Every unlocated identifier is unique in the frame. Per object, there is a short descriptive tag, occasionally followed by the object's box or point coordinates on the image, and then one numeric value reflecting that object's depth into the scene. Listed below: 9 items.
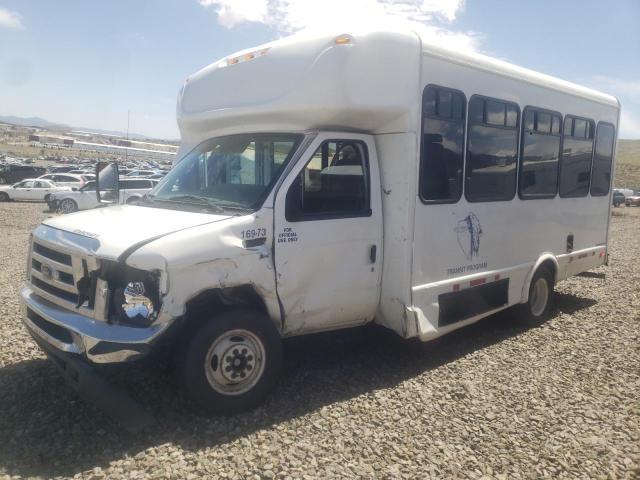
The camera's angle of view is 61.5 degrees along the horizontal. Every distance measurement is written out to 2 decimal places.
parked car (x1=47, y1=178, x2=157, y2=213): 24.33
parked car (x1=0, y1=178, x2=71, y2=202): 29.41
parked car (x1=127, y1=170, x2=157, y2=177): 33.78
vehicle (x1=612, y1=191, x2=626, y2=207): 43.50
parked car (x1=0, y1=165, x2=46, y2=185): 40.50
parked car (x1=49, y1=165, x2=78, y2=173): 44.83
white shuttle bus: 4.04
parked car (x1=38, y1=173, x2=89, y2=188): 30.61
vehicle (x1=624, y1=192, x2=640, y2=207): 44.81
